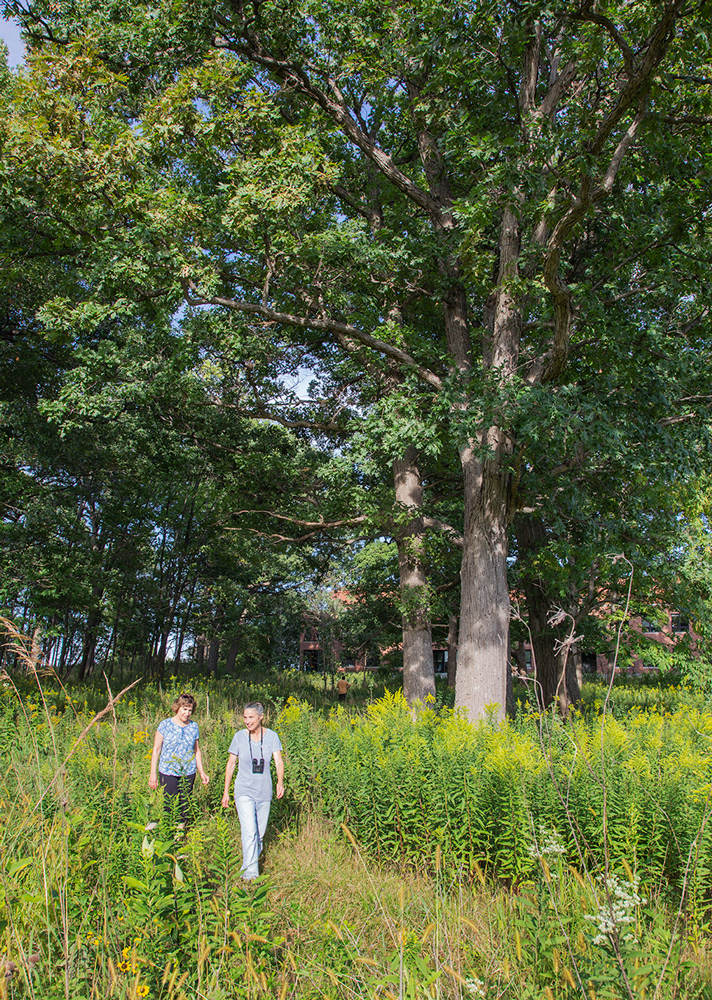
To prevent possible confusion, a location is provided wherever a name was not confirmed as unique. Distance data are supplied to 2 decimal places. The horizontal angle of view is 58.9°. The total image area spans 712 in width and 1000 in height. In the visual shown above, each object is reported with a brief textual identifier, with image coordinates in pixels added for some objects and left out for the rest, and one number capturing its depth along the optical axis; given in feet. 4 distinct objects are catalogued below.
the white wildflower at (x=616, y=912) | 6.89
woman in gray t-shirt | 17.81
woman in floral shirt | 18.95
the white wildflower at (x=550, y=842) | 10.82
